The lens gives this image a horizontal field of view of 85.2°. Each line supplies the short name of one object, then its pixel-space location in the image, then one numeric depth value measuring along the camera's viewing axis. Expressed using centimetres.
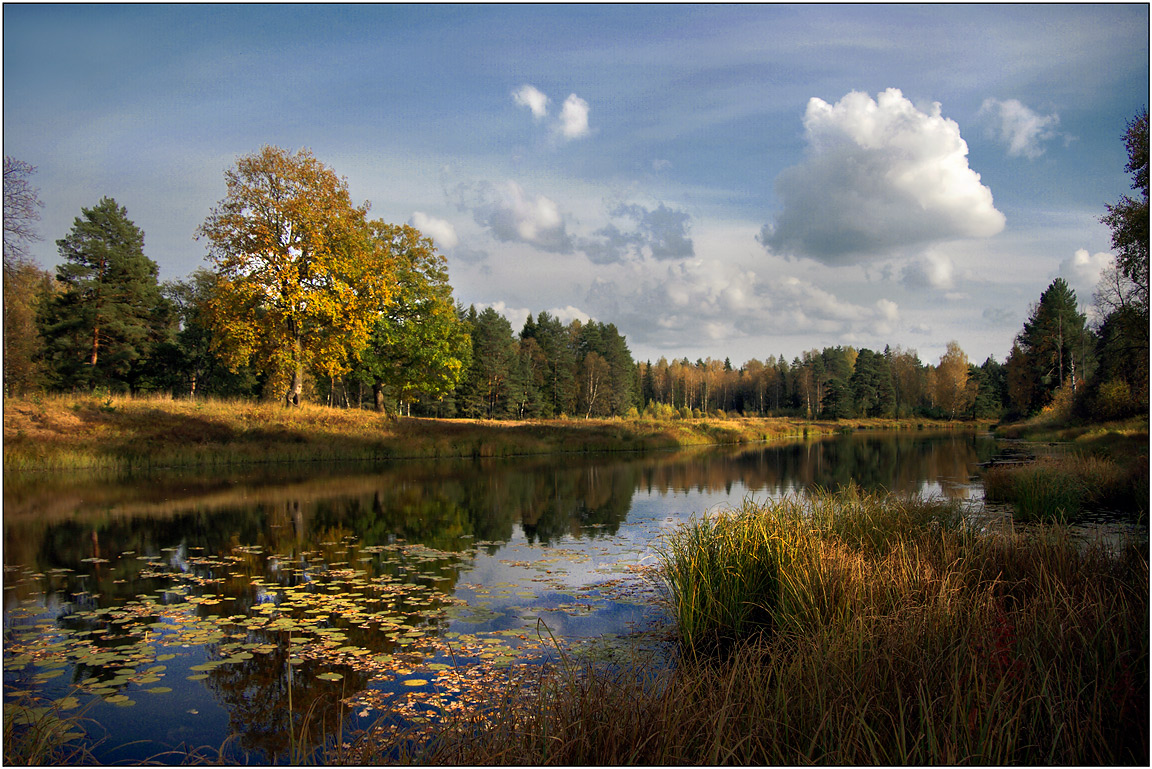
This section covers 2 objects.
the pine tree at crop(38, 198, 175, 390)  3838
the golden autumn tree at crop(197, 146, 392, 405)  2838
